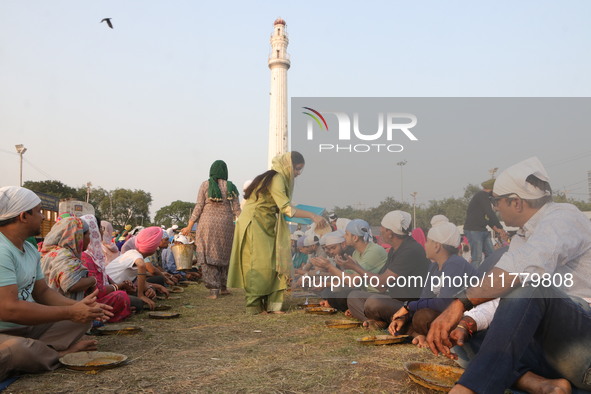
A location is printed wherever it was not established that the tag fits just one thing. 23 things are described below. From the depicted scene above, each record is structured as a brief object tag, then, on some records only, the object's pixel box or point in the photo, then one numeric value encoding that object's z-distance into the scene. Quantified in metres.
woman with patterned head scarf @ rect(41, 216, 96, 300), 3.90
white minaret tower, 41.19
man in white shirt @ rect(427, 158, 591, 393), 1.95
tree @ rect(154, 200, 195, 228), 69.39
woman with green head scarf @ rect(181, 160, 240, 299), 7.14
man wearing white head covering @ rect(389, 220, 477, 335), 3.17
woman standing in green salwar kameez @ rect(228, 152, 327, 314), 5.58
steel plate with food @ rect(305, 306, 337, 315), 5.25
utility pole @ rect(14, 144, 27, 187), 26.77
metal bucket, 9.05
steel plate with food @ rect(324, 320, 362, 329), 4.27
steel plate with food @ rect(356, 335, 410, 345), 3.46
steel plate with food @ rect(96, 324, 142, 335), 4.07
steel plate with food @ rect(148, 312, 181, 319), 4.94
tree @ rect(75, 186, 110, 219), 56.00
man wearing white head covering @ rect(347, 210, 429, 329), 4.05
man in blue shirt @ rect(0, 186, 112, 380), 2.70
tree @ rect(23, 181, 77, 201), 47.38
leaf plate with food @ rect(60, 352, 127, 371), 2.87
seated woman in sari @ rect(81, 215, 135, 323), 4.59
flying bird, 8.98
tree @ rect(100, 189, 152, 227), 57.40
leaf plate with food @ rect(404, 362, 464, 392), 2.34
